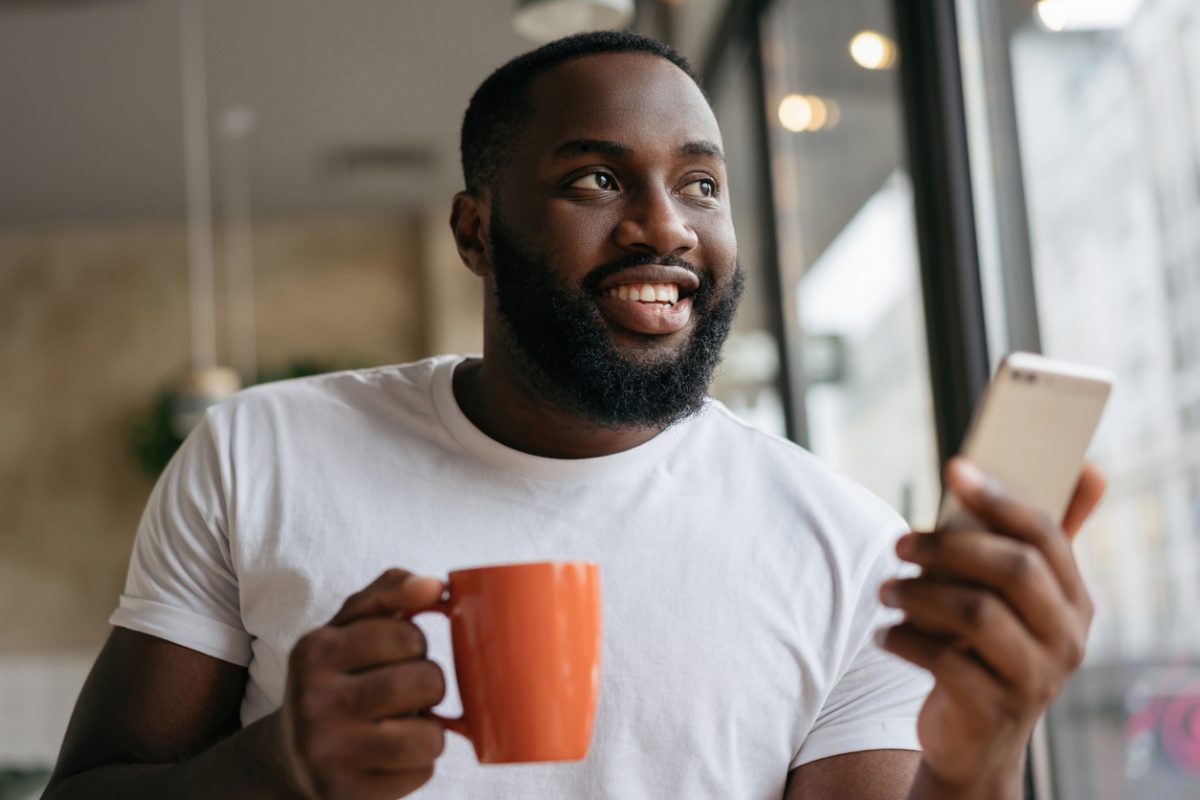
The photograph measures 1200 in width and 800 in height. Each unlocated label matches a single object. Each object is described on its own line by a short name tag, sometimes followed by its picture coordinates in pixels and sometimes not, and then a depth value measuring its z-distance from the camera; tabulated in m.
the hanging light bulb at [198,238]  4.13
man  0.98
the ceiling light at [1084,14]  1.42
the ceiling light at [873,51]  2.12
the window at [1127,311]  1.30
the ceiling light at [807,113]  2.65
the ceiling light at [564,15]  2.70
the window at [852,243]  2.18
